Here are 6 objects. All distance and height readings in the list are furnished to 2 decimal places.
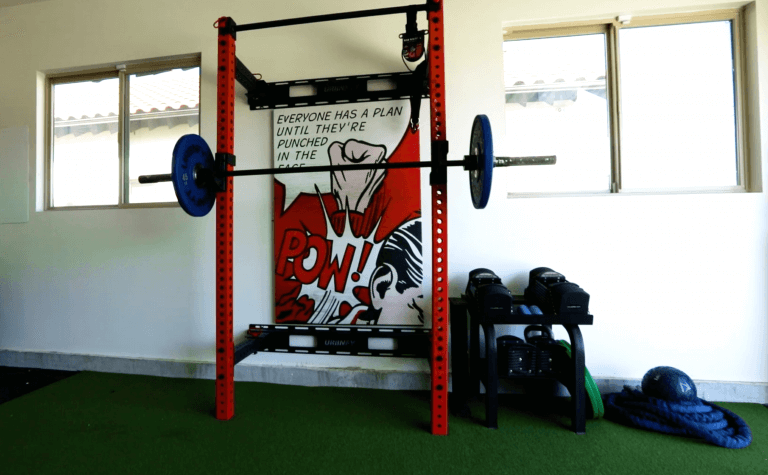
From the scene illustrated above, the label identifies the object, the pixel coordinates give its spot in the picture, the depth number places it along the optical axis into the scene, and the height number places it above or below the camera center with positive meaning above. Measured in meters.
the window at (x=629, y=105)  1.77 +0.81
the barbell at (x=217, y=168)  1.24 +0.34
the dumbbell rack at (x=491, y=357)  1.38 -0.52
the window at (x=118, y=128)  2.19 +0.87
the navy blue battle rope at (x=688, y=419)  1.32 -0.78
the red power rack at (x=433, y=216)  1.38 +0.15
